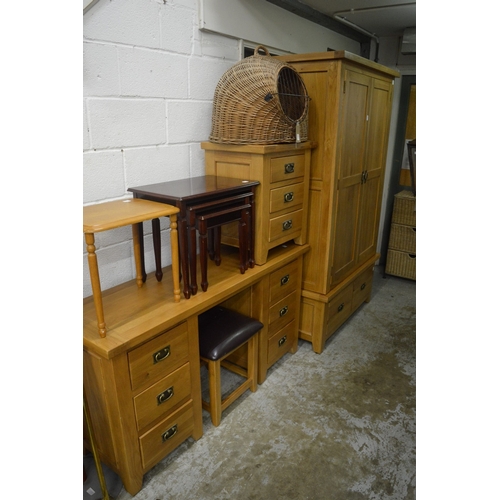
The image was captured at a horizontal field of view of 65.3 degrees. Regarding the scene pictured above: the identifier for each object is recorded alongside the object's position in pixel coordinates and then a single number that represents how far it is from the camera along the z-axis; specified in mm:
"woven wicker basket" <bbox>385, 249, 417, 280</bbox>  3903
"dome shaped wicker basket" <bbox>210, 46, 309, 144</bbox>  1963
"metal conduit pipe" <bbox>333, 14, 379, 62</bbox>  3114
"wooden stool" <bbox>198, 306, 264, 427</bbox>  1903
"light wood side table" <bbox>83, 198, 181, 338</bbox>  1360
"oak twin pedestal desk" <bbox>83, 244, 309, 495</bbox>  1462
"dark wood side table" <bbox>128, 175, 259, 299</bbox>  1675
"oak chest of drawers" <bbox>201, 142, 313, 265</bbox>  2018
